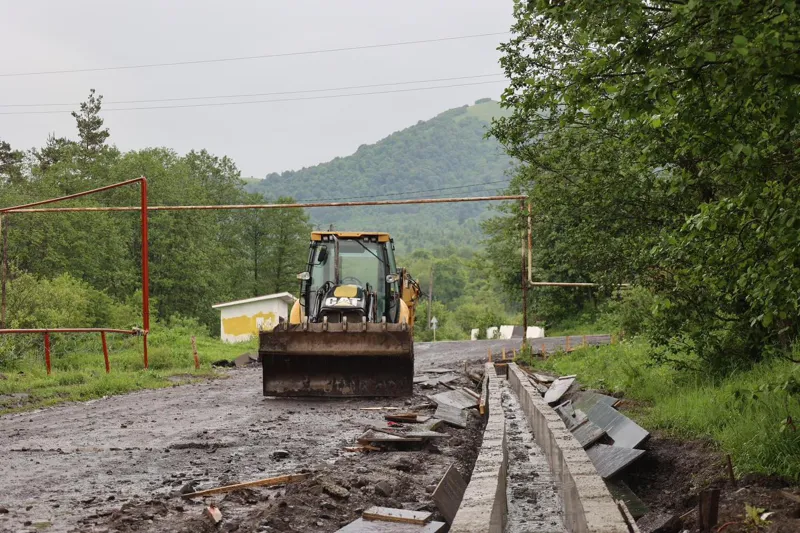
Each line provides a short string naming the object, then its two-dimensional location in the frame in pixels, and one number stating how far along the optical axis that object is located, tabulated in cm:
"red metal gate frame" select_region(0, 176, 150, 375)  1831
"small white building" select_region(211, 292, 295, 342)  5031
